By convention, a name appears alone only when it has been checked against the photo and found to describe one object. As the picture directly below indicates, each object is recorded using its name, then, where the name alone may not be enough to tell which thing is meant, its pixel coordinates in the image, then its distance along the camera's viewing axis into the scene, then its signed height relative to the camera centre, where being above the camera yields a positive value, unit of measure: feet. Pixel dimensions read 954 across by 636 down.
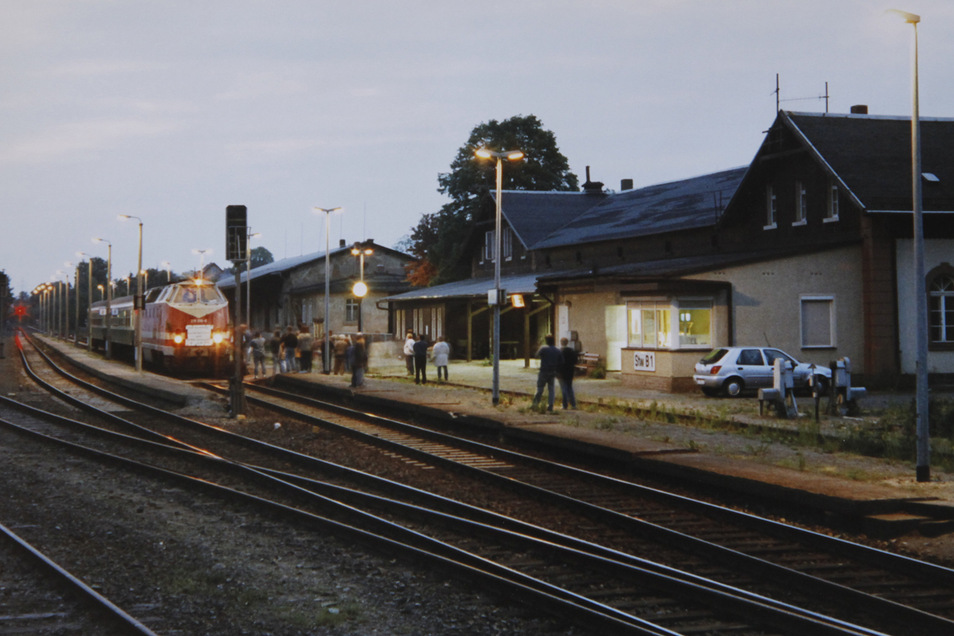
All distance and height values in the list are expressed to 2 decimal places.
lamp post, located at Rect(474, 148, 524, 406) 75.10 +6.47
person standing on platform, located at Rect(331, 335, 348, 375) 112.98 -1.08
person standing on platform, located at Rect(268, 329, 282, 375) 114.33 -0.13
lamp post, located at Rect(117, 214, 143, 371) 115.96 +3.20
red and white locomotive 114.01 +2.02
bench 108.68 -2.38
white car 81.15 -2.40
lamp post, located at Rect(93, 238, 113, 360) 158.36 +6.14
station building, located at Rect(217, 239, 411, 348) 191.72 +10.83
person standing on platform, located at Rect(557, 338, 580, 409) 71.87 -2.23
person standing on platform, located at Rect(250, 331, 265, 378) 111.86 -0.79
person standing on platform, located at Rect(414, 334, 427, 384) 98.89 -1.69
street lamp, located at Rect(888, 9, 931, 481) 41.52 +0.82
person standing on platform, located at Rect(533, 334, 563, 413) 70.28 -1.68
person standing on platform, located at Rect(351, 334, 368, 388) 89.15 -1.66
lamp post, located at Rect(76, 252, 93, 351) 196.67 +2.17
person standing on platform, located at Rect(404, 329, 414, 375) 108.49 -0.97
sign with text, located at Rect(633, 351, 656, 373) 90.48 -1.82
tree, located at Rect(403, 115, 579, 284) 189.67 +32.75
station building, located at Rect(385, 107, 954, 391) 89.86 +6.44
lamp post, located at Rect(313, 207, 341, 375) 113.29 -1.45
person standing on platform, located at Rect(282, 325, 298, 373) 111.86 -0.58
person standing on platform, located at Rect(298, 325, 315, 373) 112.37 -0.71
